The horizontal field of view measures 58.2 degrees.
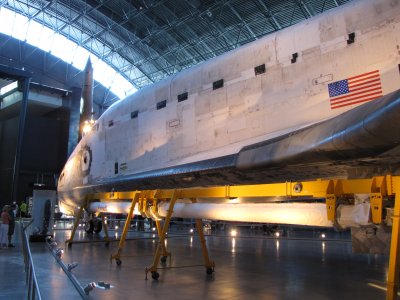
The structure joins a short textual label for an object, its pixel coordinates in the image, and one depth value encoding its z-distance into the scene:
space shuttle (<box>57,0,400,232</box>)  3.93
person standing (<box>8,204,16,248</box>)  10.07
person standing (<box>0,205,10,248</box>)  9.66
